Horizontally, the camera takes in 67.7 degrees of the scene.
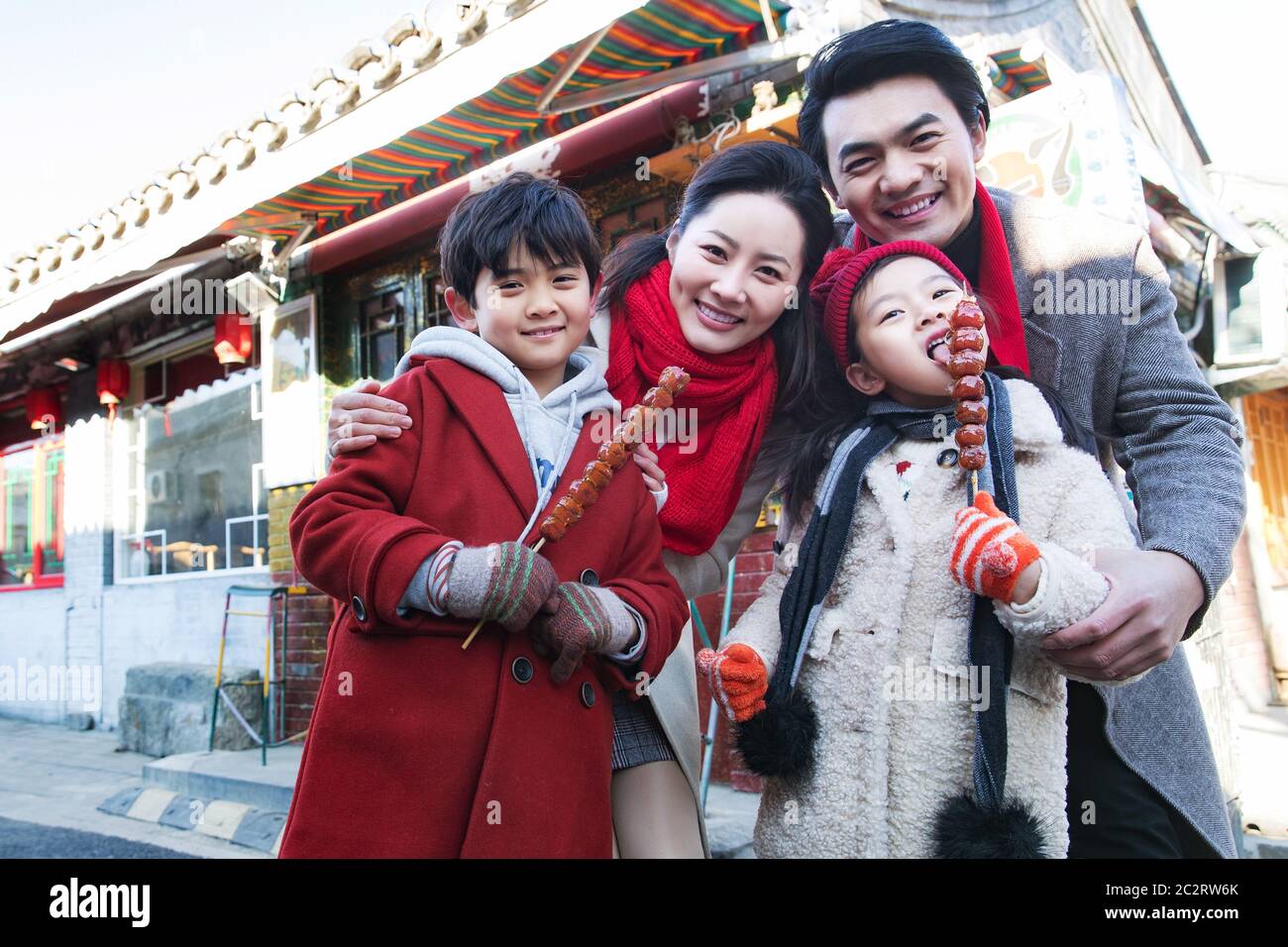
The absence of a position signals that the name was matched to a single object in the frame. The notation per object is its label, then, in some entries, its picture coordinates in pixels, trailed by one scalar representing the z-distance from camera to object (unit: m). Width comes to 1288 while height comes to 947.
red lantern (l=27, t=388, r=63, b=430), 8.70
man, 1.55
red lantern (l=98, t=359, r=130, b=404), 7.88
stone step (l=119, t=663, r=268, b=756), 6.01
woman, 1.72
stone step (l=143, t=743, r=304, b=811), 4.75
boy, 1.43
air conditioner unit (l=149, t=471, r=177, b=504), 7.67
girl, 1.45
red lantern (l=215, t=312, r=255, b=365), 6.36
